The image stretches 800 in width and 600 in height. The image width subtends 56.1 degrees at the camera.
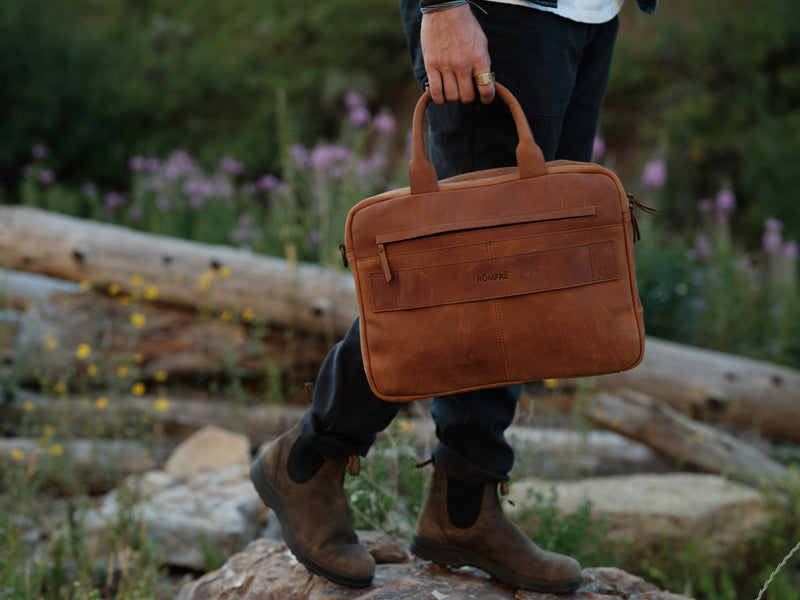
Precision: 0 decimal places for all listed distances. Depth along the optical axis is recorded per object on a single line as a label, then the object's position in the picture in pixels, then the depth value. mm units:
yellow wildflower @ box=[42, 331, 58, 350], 3625
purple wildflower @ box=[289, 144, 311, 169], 5371
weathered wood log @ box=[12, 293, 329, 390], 3961
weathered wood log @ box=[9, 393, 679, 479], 3428
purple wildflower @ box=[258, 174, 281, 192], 5461
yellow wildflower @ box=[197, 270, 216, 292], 3975
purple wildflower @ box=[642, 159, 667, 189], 4781
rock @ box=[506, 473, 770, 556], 2814
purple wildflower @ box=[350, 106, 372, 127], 4914
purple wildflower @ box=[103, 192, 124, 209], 6545
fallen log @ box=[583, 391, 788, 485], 3195
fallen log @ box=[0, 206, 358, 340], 3998
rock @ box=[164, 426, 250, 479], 3205
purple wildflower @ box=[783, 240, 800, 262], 5332
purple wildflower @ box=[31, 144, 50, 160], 6129
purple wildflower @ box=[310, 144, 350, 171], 4734
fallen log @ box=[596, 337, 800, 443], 3840
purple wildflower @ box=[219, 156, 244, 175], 6277
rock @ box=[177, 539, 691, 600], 1624
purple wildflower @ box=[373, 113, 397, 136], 4834
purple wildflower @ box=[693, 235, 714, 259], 5500
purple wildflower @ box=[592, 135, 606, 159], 4541
